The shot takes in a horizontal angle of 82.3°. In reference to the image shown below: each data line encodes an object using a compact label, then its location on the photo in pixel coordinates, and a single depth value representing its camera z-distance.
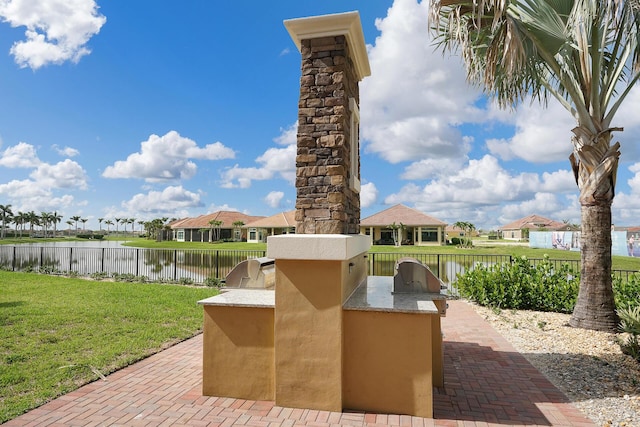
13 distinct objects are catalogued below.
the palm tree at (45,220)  85.72
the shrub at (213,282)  12.14
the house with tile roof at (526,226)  63.97
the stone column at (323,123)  4.18
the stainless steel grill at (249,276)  4.89
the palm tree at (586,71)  6.20
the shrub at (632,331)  5.11
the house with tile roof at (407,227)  39.25
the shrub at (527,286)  8.10
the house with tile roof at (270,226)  44.09
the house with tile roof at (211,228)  53.97
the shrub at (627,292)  7.00
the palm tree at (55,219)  87.24
